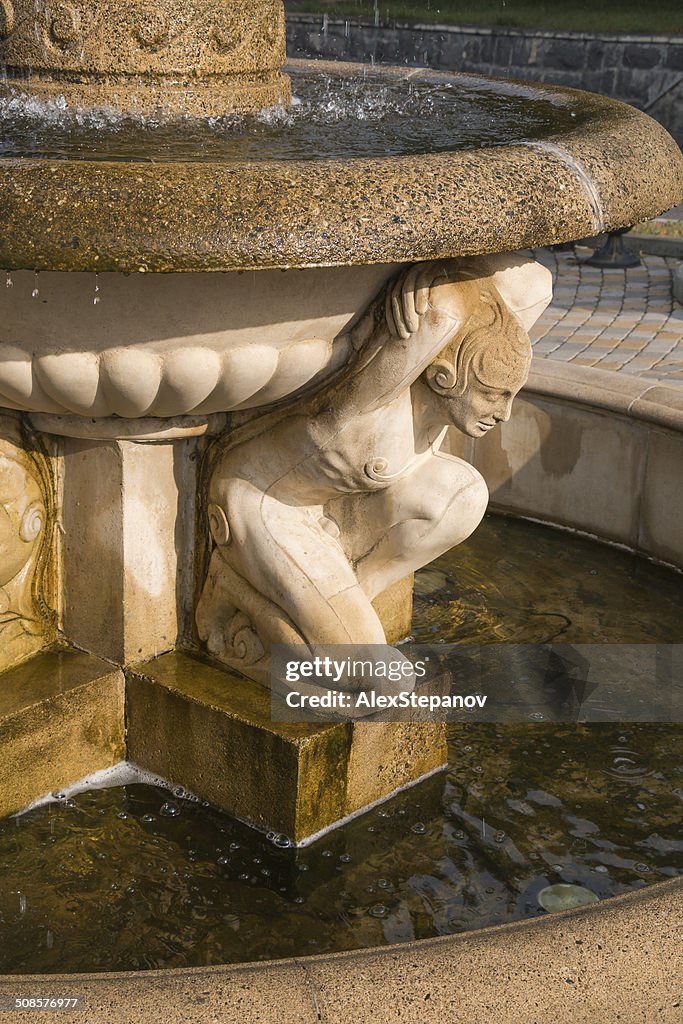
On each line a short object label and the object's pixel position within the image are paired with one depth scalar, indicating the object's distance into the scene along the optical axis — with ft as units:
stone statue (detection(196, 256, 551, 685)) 9.04
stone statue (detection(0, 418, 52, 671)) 9.76
